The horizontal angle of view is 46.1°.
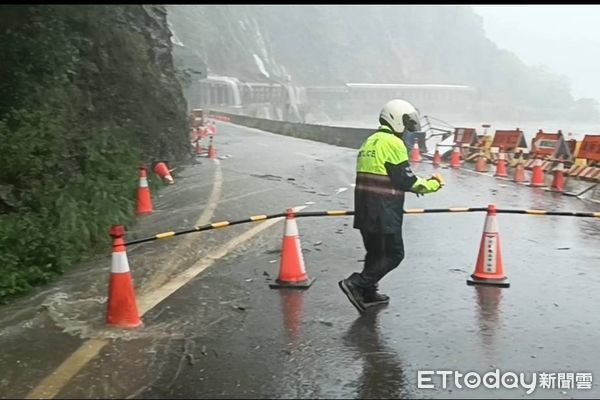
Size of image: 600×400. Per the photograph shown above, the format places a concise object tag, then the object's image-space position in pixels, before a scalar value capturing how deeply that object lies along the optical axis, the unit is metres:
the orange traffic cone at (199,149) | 26.45
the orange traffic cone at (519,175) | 18.05
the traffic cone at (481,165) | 20.93
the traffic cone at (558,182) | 16.38
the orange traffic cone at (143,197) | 12.40
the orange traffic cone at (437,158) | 22.83
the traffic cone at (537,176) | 17.22
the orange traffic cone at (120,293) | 6.10
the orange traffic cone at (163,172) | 16.41
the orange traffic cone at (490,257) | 7.61
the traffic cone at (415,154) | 23.74
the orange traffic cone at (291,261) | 7.54
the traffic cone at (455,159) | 22.26
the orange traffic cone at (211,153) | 25.00
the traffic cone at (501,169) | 19.28
